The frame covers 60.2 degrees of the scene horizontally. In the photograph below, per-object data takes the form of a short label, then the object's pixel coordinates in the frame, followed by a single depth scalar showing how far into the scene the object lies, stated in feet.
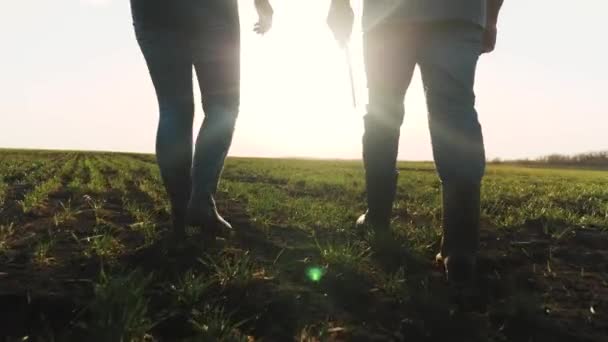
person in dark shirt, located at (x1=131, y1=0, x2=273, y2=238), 10.61
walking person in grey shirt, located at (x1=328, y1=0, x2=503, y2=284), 8.66
